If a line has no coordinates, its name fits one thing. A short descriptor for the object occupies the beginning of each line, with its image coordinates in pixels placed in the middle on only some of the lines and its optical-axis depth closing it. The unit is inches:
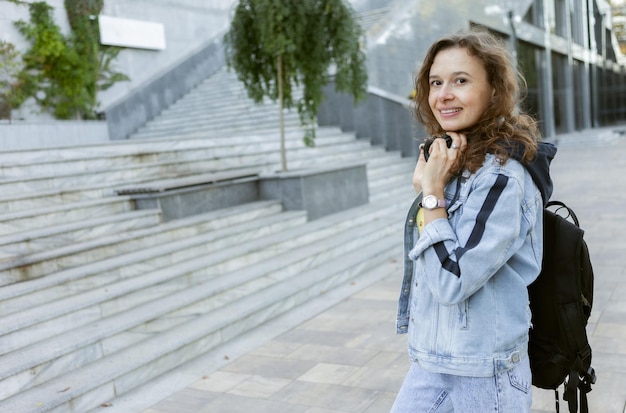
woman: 59.7
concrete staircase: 163.3
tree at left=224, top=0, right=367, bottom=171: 311.3
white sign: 536.8
